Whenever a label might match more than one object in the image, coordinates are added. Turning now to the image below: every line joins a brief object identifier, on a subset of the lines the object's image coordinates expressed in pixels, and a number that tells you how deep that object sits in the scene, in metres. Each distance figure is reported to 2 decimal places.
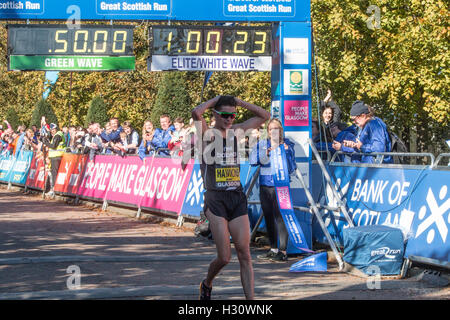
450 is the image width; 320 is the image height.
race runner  7.32
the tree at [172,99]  40.69
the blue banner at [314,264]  10.16
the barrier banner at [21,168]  28.22
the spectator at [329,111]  14.26
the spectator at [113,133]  20.67
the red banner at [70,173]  22.59
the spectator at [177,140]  16.88
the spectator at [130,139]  19.59
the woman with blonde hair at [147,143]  18.19
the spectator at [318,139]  13.62
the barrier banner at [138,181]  16.44
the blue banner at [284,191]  11.22
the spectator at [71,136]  25.43
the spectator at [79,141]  23.47
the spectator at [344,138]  12.27
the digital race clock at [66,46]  13.69
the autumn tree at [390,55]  25.20
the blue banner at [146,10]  13.12
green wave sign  13.71
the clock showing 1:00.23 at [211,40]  13.51
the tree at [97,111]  45.97
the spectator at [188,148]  12.43
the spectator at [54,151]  24.50
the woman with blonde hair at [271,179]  11.57
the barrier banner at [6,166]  30.80
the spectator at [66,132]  29.33
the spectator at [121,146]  19.64
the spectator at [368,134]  11.66
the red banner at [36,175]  25.94
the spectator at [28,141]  28.22
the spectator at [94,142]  21.66
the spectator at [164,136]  17.50
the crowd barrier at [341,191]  9.34
